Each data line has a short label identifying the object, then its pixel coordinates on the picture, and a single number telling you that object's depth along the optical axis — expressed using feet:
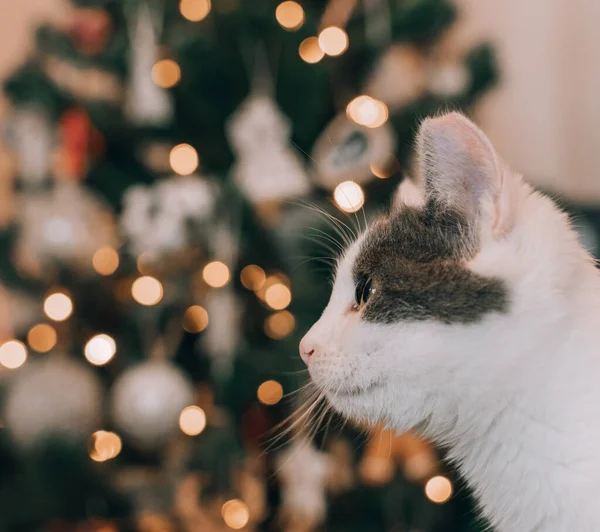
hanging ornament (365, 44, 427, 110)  3.62
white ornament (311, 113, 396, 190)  3.23
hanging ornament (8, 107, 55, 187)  3.87
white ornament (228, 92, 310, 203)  3.27
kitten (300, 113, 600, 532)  1.44
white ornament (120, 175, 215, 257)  3.29
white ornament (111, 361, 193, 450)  3.33
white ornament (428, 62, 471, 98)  3.66
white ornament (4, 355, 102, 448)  3.57
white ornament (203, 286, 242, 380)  3.46
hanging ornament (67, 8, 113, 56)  3.85
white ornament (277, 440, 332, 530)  3.35
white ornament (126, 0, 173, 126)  3.53
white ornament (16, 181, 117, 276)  3.62
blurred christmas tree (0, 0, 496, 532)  3.33
